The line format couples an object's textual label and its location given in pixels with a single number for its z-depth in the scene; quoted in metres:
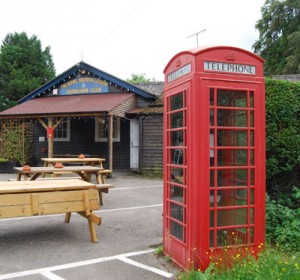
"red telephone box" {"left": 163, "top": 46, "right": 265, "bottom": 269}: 4.05
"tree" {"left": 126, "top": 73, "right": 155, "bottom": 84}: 68.74
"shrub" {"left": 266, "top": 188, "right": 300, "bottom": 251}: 5.12
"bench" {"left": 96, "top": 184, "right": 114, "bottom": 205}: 8.09
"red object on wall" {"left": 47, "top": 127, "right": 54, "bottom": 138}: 15.80
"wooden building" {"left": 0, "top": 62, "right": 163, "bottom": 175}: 15.85
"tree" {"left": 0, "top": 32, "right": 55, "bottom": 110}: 31.91
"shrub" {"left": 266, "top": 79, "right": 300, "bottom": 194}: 6.08
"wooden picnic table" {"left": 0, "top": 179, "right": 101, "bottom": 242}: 5.17
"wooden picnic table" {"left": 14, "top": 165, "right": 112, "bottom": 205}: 8.13
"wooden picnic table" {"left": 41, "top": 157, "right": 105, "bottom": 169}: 10.34
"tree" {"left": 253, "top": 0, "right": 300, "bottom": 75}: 33.16
